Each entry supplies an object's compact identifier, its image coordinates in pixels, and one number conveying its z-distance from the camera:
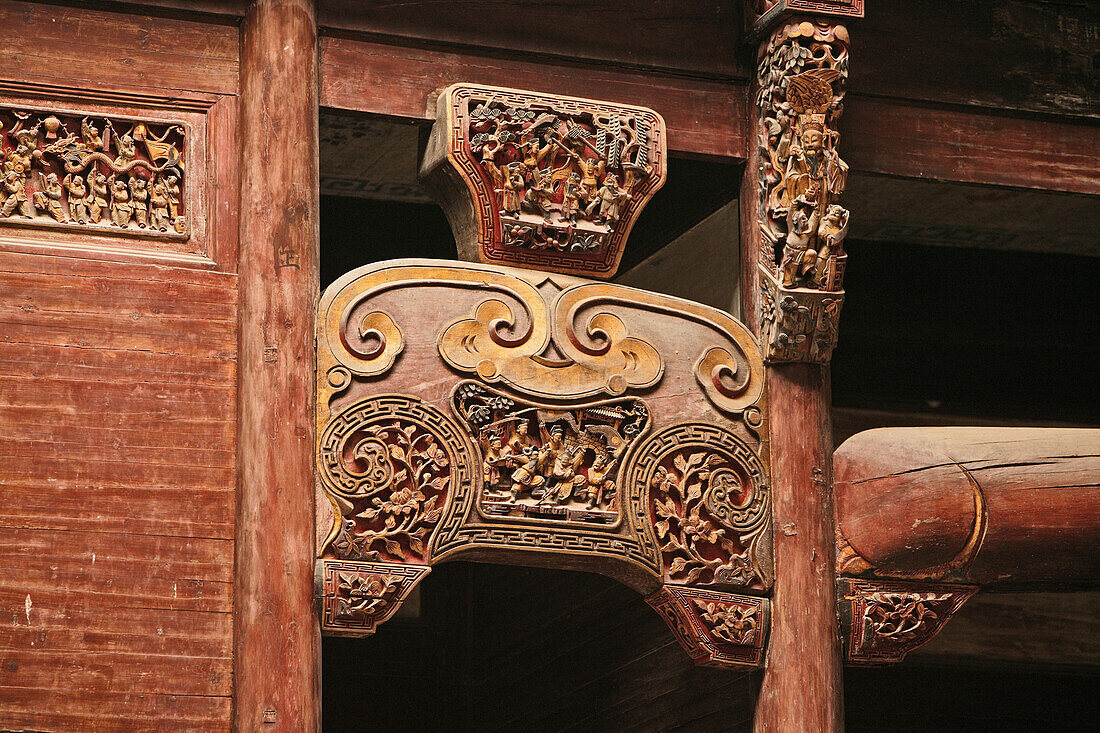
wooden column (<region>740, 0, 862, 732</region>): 11.91
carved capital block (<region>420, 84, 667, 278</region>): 11.66
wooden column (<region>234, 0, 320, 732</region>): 10.54
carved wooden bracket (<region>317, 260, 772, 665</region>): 11.02
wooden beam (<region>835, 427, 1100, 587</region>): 11.93
